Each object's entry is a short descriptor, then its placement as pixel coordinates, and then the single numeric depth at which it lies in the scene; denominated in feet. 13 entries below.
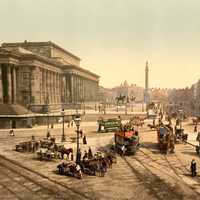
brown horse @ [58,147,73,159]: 130.72
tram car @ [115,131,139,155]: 138.31
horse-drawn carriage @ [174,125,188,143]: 176.14
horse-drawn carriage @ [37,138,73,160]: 127.58
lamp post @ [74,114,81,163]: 117.02
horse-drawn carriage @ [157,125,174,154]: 143.54
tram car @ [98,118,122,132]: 220.02
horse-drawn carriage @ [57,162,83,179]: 102.45
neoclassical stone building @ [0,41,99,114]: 298.97
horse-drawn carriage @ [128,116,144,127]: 261.20
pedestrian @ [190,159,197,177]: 105.29
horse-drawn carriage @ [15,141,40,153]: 147.95
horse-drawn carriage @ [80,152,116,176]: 106.12
